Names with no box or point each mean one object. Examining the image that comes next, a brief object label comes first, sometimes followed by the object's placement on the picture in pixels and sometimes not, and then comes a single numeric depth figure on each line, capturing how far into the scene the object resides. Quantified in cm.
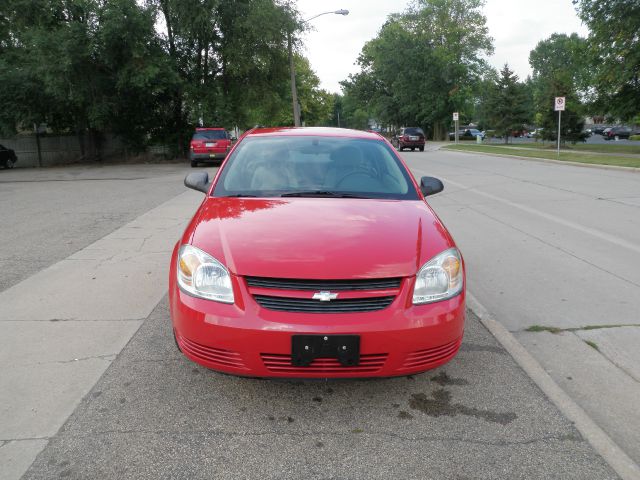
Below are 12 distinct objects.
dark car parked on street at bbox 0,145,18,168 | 2547
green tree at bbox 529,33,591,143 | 3105
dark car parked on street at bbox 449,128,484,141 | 6669
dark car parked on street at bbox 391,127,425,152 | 3791
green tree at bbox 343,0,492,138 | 5769
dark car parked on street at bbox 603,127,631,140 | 5288
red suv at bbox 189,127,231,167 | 2381
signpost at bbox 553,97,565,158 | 2283
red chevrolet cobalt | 273
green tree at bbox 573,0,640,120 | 2580
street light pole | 2759
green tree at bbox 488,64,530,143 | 4947
